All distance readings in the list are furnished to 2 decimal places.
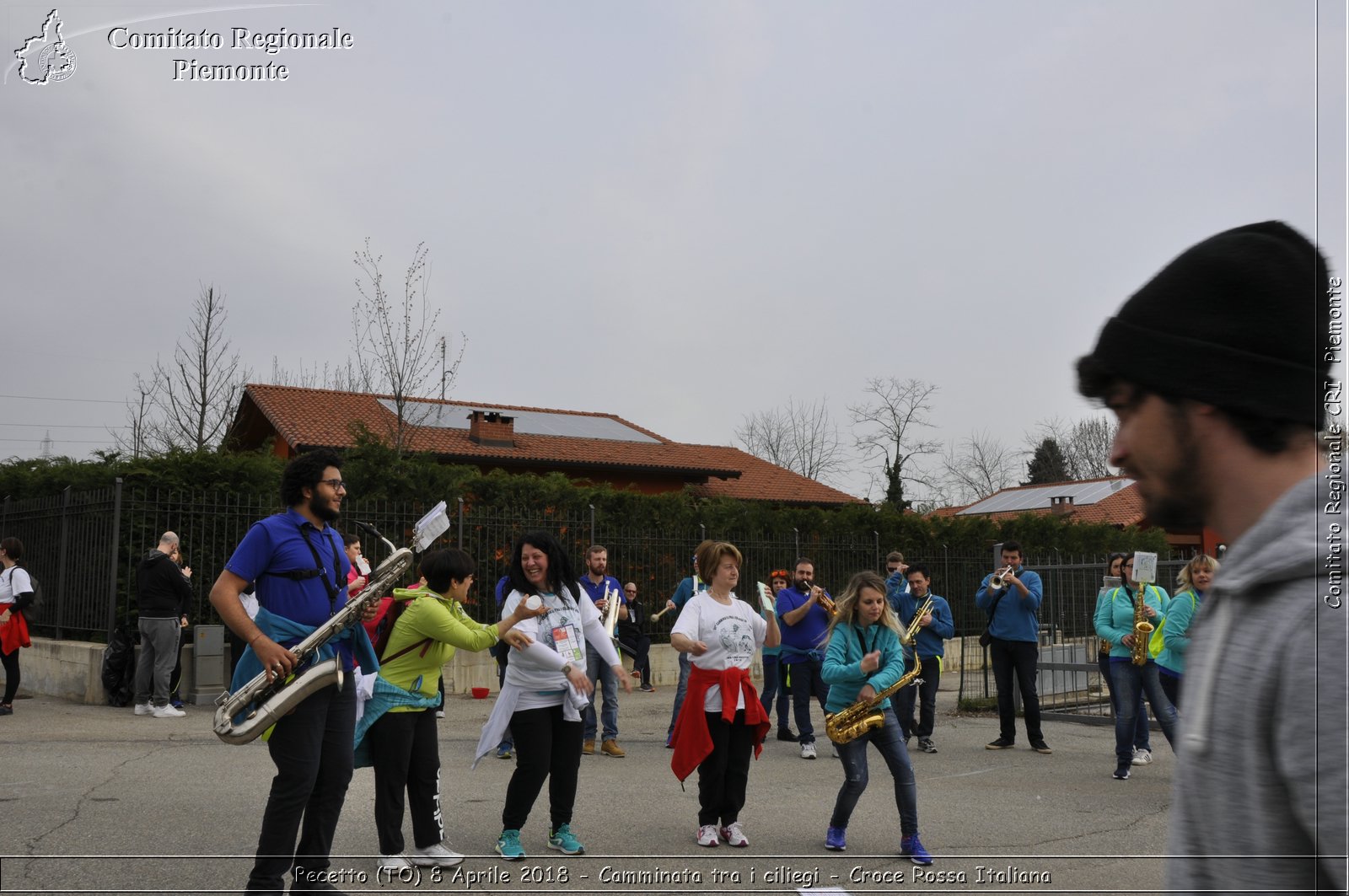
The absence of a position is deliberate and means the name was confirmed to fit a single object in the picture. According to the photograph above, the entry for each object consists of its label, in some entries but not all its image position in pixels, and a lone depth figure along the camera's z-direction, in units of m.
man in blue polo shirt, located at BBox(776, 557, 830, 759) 11.38
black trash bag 13.10
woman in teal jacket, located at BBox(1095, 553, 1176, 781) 9.64
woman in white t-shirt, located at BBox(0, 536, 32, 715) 12.31
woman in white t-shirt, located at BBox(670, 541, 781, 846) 6.89
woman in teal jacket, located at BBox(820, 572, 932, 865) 6.52
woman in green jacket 5.91
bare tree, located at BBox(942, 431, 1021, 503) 60.03
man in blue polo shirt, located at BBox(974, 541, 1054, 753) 11.23
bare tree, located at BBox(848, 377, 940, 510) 43.99
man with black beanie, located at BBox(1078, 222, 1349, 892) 1.19
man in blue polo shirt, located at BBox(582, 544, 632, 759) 10.59
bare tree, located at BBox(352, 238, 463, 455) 20.81
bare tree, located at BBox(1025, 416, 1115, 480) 58.75
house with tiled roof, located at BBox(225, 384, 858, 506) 28.00
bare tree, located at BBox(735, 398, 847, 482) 52.12
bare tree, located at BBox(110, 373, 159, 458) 28.05
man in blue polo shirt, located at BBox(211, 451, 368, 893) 4.78
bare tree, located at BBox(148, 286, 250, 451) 24.47
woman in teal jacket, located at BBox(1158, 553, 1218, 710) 8.89
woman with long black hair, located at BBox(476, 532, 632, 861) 6.37
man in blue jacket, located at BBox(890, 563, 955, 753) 11.38
